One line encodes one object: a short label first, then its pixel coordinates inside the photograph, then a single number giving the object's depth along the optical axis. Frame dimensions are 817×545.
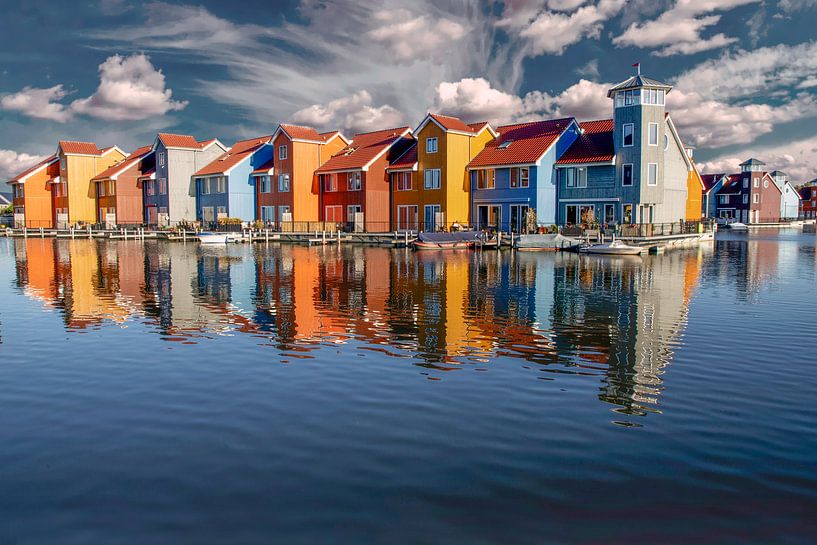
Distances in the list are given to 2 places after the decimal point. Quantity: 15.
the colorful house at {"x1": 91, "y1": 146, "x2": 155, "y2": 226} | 89.88
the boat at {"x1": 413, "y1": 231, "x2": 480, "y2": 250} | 53.85
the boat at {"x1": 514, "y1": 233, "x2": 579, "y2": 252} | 51.31
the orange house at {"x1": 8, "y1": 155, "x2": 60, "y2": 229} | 100.36
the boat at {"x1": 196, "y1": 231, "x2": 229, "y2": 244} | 63.31
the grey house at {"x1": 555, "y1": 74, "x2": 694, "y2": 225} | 56.03
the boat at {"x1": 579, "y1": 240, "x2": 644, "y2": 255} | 45.81
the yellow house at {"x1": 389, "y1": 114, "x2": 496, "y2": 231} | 63.25
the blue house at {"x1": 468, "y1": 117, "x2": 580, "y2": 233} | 59.81
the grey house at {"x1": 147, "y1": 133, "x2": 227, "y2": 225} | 84.06
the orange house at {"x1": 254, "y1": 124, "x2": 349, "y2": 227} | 72.94
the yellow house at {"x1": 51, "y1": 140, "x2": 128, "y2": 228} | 95.75
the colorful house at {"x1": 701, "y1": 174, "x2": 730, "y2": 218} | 136.16
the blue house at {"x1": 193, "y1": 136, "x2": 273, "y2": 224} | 78.44
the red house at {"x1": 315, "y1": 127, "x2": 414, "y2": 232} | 68.25
